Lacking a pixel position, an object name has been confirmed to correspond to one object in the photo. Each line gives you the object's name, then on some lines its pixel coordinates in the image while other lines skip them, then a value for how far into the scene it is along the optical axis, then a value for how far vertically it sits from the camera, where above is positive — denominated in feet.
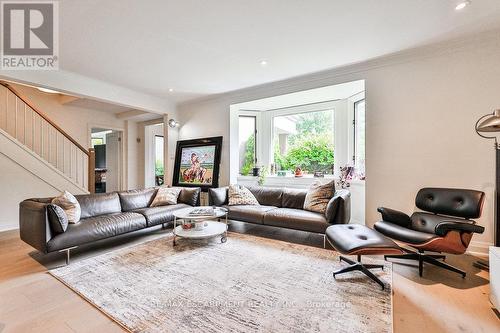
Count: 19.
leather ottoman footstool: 6.61 -2.30
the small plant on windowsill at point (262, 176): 16.34 -0.68
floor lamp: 7.37 +0.55
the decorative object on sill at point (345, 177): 13.55 -0.64
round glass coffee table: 10.21 -2.85
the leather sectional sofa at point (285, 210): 10.18 -2.28
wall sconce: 18.26 +3.46
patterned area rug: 5.43 -3.63
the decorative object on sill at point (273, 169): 16.98 -0.19
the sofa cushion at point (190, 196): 14.35 -1.86
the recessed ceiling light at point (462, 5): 7.07 +5.02
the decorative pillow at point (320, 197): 11.62 -1.58
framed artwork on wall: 16.84 +0.31
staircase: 13.66 +1.50
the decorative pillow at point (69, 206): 9.49 -1.62
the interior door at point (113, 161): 22.02 +0.57
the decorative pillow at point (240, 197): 13.78 -1.83
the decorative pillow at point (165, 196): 13.55 -1.80
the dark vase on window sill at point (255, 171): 17.02 -0.34
